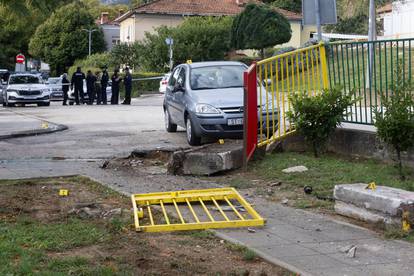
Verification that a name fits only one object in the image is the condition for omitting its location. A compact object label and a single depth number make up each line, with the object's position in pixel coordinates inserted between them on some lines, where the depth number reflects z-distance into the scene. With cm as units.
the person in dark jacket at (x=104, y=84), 3434
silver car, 1364
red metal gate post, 1076
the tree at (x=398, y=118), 873
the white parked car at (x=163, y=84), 4505
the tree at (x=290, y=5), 7794
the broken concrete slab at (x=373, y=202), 692
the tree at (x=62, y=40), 8031
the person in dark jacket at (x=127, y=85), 3329
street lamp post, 7694
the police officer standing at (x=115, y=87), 3403
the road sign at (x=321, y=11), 1176
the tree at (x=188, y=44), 5500
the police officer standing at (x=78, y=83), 3412
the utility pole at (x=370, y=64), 1033
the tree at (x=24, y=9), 1262
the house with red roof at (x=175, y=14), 7031
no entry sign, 5950
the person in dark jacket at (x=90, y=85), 3450
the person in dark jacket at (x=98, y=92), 3542
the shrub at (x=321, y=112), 1066
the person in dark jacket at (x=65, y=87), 3566
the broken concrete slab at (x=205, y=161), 1049
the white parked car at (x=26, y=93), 3497
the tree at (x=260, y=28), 5041
